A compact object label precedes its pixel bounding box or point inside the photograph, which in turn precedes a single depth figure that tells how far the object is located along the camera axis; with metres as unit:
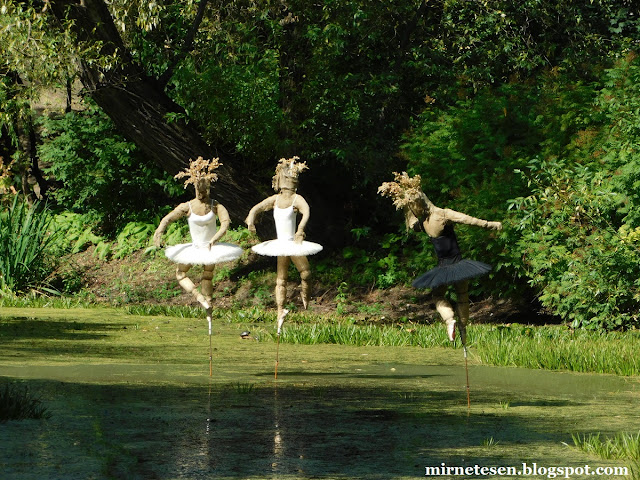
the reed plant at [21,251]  39.37
